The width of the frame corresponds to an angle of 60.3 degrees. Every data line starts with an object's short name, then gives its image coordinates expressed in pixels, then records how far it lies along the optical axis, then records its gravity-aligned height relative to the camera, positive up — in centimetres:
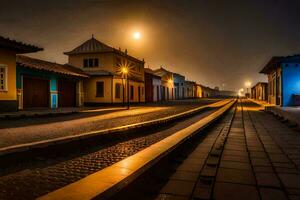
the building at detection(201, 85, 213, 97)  11025 +211
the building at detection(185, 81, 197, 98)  7769 +227
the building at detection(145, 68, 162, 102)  4203 +145
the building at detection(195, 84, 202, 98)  9399 +188
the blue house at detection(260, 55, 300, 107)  2212 +150
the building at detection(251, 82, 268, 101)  4588 +98
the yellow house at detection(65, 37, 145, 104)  2930 +314
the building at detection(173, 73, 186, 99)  6448 +273
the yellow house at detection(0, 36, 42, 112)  1522 +139
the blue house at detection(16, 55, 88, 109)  1853 +87
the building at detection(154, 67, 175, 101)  5367 +280
